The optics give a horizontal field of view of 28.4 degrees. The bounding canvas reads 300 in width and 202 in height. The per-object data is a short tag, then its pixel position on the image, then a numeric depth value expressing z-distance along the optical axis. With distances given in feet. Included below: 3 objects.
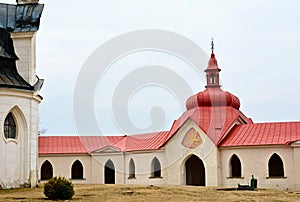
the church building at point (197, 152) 145.07
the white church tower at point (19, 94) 107.14
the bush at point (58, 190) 87.92
